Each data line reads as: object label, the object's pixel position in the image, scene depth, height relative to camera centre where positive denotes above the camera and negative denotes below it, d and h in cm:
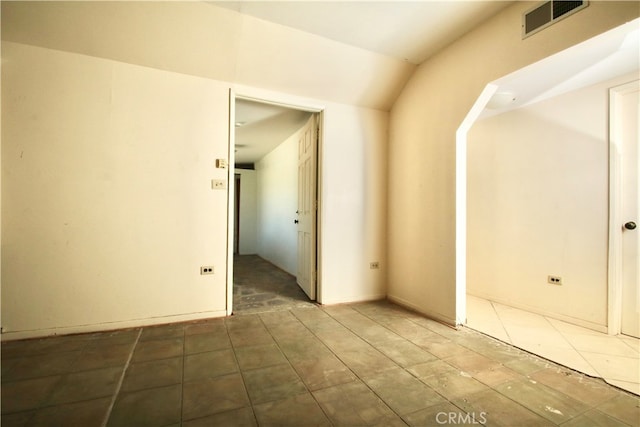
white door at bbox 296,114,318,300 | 331 +5
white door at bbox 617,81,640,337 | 238 +4
